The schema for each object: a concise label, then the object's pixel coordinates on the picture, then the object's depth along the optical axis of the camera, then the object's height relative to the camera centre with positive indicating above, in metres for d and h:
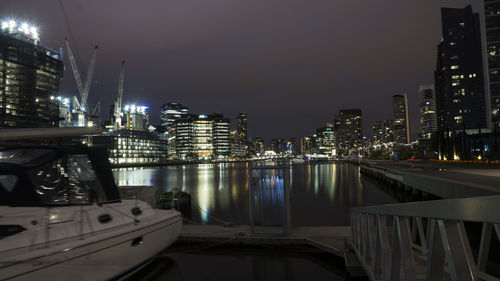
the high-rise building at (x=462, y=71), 168.62 +43.42
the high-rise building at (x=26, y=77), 137.73 +38.05
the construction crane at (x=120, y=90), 176.25 +38.04
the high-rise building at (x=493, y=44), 133.25 +46.04
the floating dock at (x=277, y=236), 9.91 -2.70
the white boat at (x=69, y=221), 5.58 -1.36
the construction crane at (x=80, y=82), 155.88 +38.00
